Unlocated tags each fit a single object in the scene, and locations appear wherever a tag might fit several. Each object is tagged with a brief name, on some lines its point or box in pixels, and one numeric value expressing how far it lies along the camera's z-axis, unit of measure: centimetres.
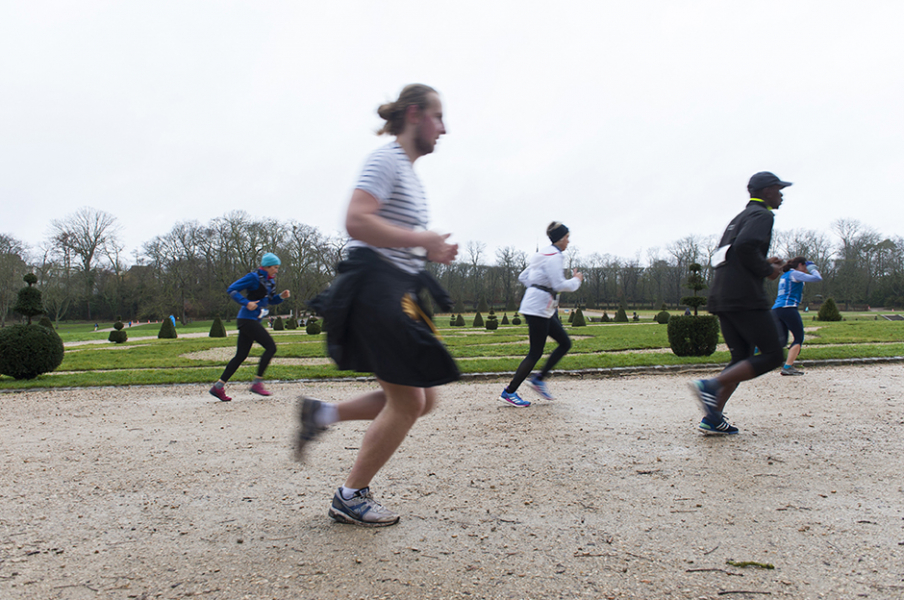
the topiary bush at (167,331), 2416
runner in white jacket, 534
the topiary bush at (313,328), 2677
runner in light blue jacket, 722
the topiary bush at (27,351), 851
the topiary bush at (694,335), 924
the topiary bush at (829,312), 2638
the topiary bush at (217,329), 2388
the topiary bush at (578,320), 2993
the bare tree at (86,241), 4900
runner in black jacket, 381
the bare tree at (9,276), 3788
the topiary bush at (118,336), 2181
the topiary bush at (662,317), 3059
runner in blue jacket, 626
